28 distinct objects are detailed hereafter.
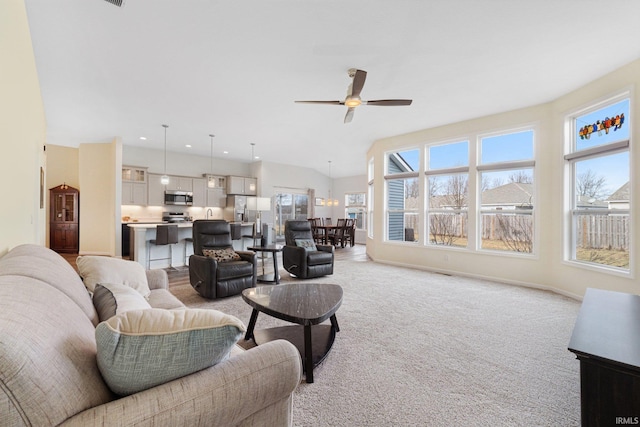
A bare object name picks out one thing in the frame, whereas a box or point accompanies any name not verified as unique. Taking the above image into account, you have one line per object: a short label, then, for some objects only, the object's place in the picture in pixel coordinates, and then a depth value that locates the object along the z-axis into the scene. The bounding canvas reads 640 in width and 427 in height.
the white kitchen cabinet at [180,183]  7.82
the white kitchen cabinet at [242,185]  8.73
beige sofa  0.67
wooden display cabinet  7.86
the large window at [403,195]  5.97
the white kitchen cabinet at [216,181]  8.46
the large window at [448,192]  5.27
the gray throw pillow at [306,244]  5.10
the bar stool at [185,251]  5.95
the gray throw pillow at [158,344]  0.85
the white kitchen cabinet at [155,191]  7.52
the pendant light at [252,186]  8.48
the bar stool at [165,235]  5.11
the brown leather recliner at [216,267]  3.63
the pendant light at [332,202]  10.67
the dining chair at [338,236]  9.23
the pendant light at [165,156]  5.69
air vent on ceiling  2.09
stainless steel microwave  7.73
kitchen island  5.29
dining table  9.20
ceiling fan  3.19
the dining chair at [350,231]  9.46
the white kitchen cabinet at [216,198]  8.54
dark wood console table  1.15
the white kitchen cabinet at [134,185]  7.16
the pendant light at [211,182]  8.46
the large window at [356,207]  10.84
